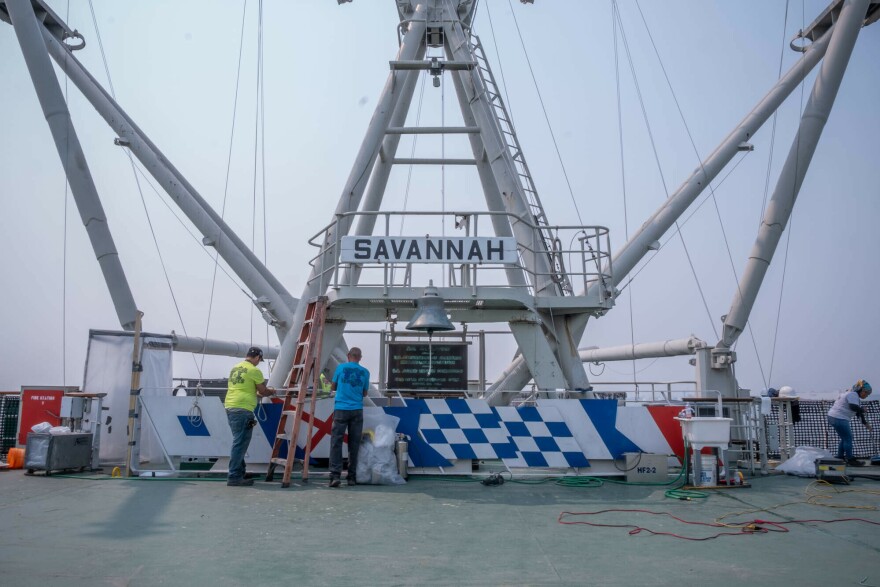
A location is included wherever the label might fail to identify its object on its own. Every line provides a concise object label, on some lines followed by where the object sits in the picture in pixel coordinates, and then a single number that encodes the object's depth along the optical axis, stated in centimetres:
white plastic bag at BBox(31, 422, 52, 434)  1209
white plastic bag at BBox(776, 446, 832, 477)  1255
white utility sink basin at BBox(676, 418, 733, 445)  1100
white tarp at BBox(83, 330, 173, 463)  1362
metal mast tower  1287
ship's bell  1178
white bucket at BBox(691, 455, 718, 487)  1091
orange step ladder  1116
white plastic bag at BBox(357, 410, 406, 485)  1103
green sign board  1571
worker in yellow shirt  1084
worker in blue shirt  1094
